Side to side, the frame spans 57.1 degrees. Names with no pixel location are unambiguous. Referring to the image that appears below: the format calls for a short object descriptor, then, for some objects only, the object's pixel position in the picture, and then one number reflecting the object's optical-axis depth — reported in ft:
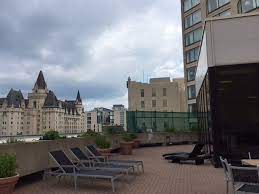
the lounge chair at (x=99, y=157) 25.21
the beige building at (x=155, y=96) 212.50
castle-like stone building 326.81
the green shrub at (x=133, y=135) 50.92
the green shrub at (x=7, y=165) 15.95
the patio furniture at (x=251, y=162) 14.21
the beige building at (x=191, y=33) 115.81
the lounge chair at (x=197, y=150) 33.20
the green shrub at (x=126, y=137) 46.67
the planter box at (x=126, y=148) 43.88
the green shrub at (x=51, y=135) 28.61
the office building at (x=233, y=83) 28.50
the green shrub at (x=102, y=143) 35.44
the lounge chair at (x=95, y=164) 21.70
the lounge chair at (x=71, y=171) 19.26
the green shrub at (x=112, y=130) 48.57
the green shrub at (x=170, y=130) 64.08
